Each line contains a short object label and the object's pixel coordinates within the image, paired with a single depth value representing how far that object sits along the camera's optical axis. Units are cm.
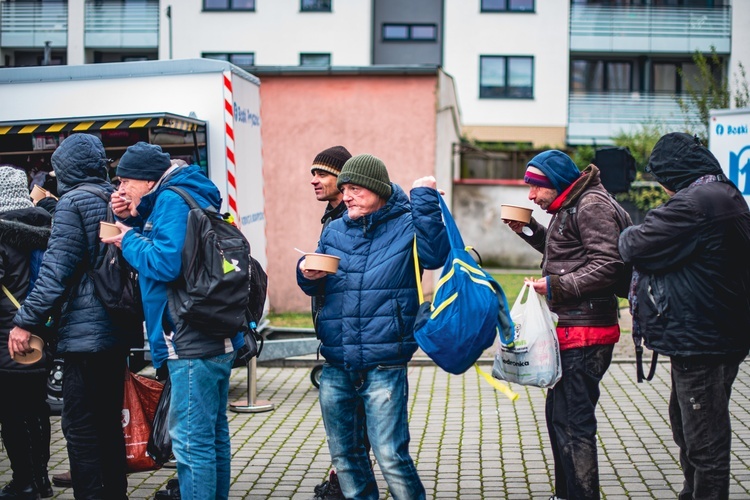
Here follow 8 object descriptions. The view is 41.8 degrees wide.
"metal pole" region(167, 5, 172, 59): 3331
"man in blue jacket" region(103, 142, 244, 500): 461
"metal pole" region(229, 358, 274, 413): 828
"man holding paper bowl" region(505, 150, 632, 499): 492
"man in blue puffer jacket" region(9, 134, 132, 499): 501
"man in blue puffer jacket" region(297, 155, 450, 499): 465
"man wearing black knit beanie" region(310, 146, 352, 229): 575
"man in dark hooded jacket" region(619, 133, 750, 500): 464
